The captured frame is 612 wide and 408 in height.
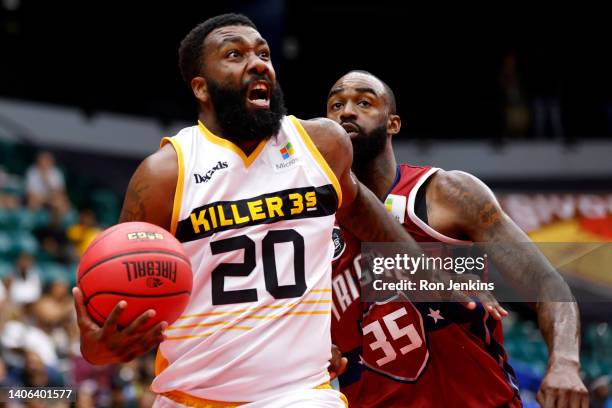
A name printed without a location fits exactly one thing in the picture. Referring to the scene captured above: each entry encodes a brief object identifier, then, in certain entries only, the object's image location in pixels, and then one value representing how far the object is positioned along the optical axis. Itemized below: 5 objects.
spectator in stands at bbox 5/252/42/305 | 10.17
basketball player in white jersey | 3.53
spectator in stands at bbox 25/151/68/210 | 12.45
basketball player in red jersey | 4.66
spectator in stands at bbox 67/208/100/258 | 12.28
